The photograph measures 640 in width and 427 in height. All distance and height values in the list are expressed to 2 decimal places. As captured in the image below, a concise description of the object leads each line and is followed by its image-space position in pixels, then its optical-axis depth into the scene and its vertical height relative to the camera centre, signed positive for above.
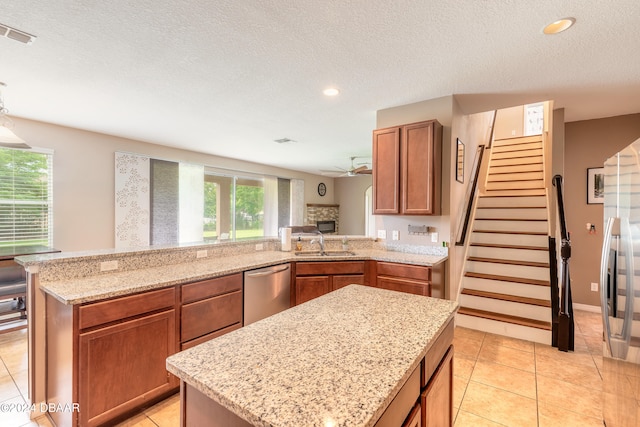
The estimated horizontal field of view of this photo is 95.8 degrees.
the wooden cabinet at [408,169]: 3.13 +0.50
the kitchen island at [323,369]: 0.73 -0.49
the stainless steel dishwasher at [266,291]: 2.76 -0.81
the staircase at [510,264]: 3.29 -0.69
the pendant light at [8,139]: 2.64 +0.68
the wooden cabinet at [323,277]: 3.28 -0.74
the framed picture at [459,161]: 3.49 +0.64
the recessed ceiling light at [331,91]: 2.97 +1.27
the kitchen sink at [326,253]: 3.63 -0.52
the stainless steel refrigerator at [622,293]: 1.36 -0.42
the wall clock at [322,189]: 9.34 +0.76
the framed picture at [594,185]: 4.02 +0.38
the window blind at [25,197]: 3.76 +0.20
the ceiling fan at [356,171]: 5.30 +0.79
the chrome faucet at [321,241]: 3.69 -0.38
